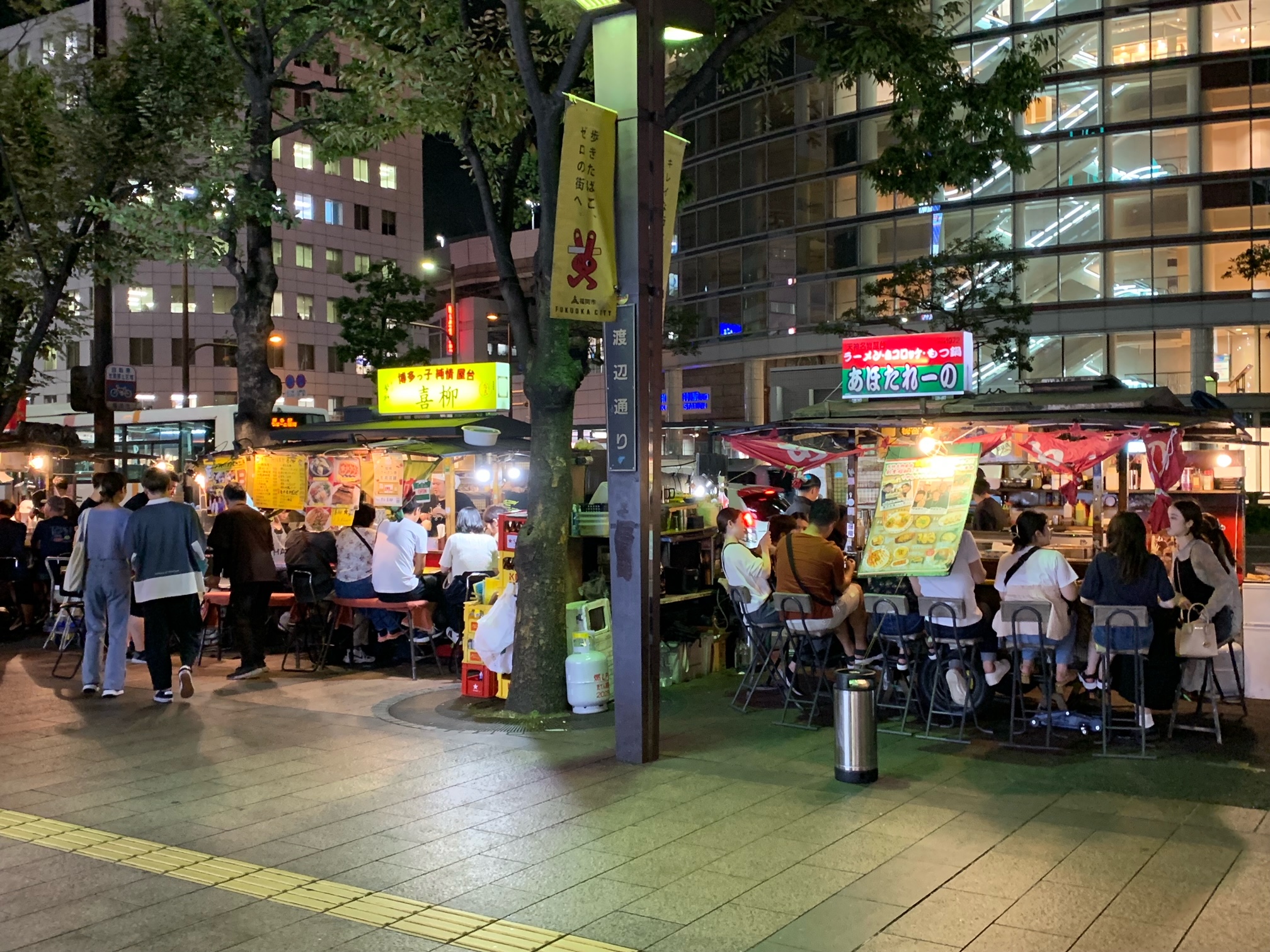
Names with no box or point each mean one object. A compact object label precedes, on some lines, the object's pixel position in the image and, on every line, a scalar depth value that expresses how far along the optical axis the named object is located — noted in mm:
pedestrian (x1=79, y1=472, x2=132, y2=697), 10594
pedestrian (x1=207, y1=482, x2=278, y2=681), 11617
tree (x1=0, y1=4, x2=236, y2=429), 17156
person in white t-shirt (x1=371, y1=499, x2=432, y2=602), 12078
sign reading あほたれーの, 11648
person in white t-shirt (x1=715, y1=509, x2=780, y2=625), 10094
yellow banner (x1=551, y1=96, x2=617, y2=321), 7648
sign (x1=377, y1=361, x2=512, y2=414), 16344
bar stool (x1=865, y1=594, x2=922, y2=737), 9070
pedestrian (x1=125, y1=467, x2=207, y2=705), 10367
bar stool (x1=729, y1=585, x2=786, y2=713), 9914
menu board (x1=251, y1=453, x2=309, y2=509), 15023
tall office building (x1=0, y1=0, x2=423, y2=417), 57750
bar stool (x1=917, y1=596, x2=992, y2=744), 8758
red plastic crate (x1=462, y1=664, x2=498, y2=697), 10312
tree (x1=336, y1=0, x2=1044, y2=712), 9547
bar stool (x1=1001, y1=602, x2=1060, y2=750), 8266
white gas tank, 9570
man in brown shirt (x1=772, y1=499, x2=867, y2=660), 9414
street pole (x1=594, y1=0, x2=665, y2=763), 7906
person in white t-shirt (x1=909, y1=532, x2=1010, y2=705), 8828
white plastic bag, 10031
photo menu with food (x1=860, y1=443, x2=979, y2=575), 8953
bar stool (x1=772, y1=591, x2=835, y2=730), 9273
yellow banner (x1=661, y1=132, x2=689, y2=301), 8383
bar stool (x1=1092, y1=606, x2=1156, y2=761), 8102
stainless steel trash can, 7285
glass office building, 42000
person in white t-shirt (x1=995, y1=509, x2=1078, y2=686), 8508
